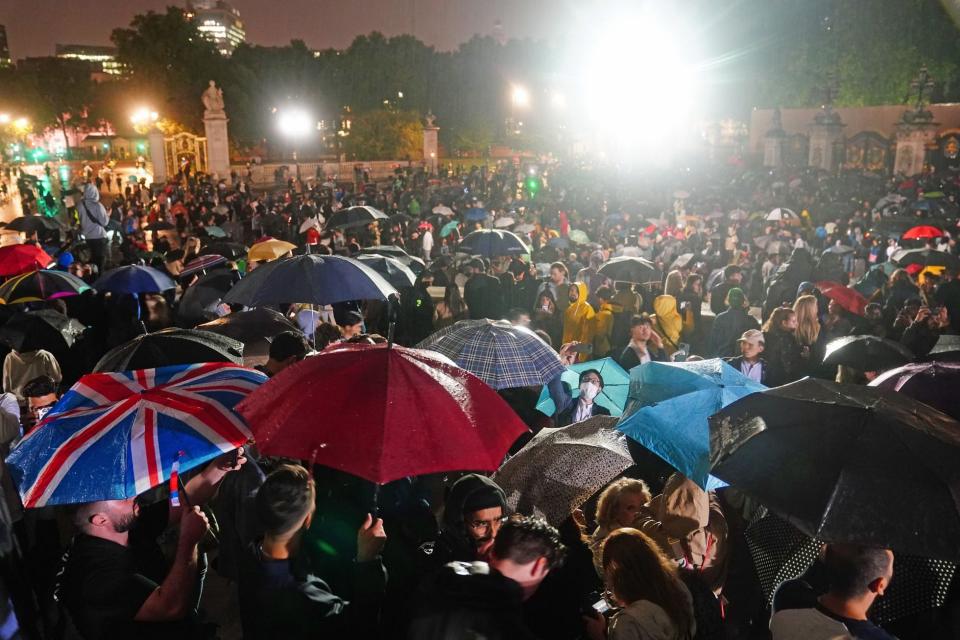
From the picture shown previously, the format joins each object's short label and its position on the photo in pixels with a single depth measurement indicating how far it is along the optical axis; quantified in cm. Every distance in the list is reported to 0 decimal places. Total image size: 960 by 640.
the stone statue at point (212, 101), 4578
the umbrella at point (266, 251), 1159
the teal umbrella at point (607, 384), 616
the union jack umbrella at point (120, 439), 317
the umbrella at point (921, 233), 1528
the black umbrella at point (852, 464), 284
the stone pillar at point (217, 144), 4597
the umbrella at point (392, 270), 959
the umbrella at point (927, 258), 1212
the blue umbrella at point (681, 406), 428
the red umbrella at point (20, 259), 991
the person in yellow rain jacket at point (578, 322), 874
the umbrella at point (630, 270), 1029
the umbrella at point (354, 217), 1571
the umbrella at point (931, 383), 477
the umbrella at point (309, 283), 629
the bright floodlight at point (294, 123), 5588
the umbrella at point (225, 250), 1246
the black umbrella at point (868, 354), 622
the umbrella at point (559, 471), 421
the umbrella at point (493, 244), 1212
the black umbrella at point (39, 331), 716
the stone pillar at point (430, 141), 6044
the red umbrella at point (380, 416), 327
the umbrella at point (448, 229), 1949
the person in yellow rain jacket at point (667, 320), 877
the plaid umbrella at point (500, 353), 557
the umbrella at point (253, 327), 680
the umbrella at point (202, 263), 1054
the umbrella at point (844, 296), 891
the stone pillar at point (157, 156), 4388
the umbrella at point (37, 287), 836
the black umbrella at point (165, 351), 500
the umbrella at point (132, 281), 829
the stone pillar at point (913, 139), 4078
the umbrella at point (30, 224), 1561
